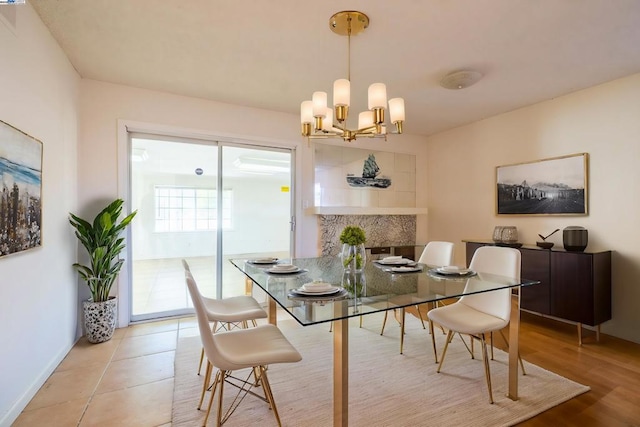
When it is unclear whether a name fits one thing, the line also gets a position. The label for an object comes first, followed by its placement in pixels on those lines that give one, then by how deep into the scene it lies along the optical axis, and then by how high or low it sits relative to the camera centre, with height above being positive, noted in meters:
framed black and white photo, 3.12 +0.31
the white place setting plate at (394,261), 2.50 -0.39
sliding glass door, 3.38 +0.01
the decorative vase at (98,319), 2.70 -0.93
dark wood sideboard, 2.72 -0.67
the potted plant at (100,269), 2.70 -0.48
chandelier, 1.95 +0.72
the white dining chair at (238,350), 1.46 -0.71
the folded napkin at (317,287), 1.62 -0.39
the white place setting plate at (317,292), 1.59 -0.41
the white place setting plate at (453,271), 2.08 -0.40
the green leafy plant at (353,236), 2.11 -0.15
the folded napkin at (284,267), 2.25 -0.39
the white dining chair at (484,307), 1.94 -0.67
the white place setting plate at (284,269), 2.21 -0.40
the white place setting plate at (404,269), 2.25 -0.41
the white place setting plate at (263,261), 2.58 -0.39
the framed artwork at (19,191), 1.65 +0.15
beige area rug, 1.74 -1.16
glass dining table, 1.42 -0.43
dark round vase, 2.88 -0.24
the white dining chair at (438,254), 2.81 -0.38
